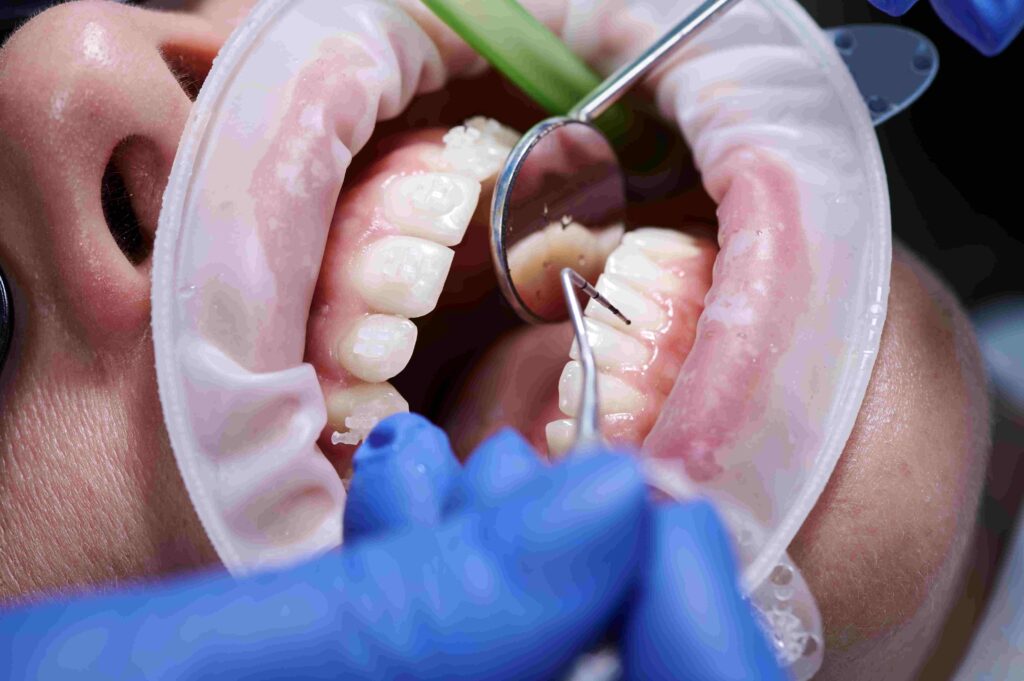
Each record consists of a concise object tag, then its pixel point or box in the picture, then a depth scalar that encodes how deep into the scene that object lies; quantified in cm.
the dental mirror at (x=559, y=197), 20
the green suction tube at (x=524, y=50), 20
